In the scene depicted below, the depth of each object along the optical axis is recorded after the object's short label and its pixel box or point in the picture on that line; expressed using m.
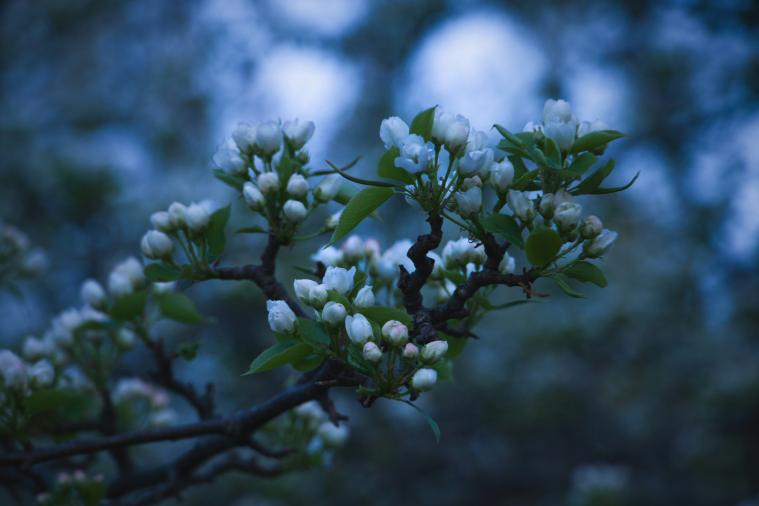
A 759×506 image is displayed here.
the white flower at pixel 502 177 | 0.84
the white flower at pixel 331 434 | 1.03
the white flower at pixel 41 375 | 0.96
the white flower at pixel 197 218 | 0.91
